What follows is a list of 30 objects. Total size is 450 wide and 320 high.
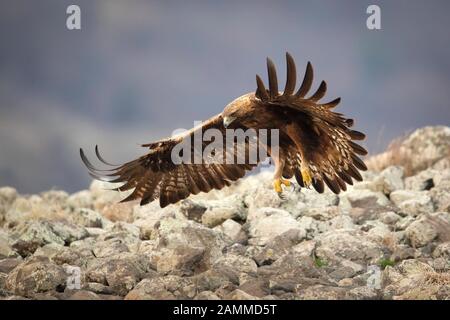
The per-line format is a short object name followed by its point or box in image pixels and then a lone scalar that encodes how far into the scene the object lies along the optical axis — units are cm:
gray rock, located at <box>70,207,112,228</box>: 2280
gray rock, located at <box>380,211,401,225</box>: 2030
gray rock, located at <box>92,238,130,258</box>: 1759
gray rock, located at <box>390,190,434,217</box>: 2089
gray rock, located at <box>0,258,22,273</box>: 1655
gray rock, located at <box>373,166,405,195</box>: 2391
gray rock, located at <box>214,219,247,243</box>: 1897
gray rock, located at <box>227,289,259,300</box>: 1254
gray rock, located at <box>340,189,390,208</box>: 2250
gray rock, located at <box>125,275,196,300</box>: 1293
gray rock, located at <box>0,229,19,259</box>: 1878
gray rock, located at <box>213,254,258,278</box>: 1476
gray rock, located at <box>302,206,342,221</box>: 2069
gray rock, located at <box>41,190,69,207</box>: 3044
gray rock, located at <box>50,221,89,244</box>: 1992
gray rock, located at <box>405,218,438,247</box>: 1769
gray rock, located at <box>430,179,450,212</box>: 2055
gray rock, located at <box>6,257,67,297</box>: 1416
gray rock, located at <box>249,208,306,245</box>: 1842
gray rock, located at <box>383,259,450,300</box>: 1274
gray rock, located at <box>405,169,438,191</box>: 2459
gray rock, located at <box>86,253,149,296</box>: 1412
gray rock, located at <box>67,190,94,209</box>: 3003
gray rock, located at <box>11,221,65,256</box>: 1919
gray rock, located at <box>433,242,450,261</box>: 1639
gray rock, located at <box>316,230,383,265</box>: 1670
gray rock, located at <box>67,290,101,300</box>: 1295
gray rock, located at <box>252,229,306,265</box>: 1634
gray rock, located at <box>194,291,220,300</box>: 1293
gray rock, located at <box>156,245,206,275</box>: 1535
